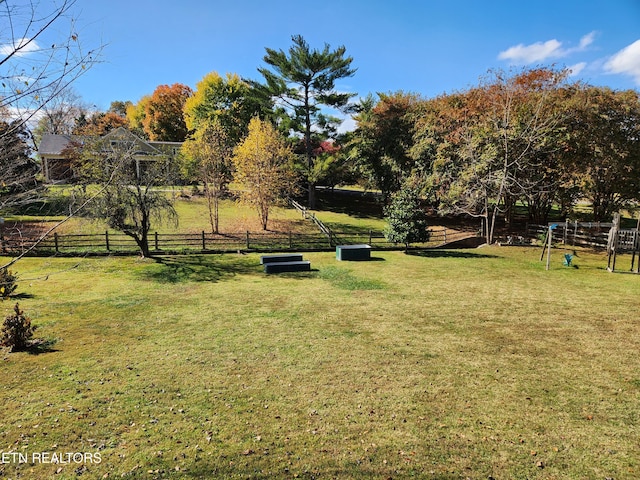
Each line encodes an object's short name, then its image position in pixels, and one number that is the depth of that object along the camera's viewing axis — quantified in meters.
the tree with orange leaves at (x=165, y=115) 57.91
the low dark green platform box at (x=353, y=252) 20.08
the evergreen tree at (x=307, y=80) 35.19
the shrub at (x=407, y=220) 21.39
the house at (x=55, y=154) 36.94
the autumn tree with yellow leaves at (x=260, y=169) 27.25
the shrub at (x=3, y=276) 9.35
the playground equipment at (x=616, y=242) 17.14
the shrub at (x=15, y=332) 8.29
